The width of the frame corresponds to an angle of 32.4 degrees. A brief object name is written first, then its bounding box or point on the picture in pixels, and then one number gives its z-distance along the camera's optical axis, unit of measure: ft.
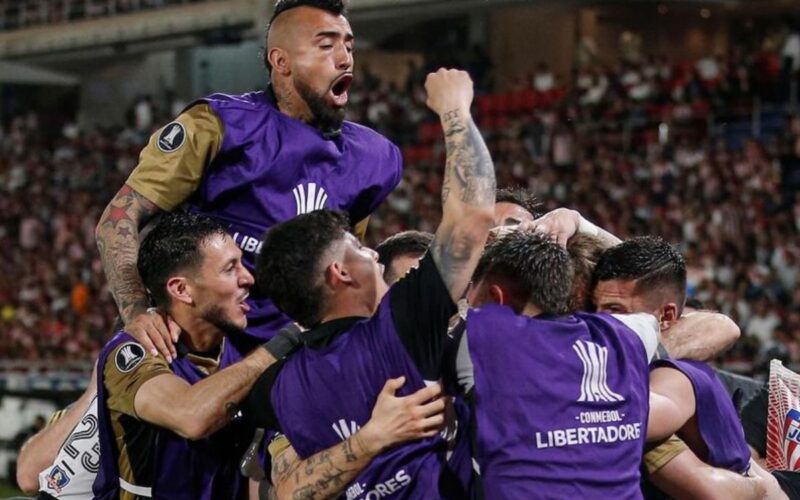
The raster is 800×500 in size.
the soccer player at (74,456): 17.06
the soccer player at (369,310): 12.68
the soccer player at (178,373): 15.19
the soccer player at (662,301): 14.19
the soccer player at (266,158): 16.39
